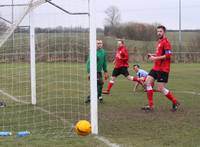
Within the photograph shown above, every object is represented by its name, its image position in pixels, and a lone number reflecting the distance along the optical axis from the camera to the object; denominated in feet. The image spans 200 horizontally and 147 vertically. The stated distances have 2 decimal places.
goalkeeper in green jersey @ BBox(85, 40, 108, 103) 46.20
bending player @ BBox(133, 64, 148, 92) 58.18
